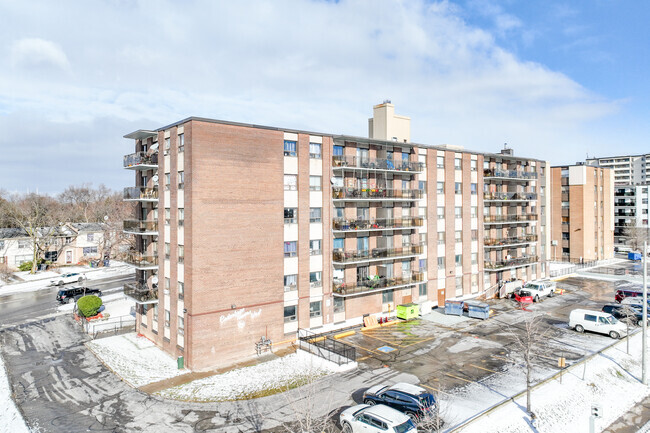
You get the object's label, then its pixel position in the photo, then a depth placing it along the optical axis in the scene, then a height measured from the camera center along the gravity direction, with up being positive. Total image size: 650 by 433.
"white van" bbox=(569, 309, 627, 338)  32.97 -9.16
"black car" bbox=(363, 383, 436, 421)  19.34 -9.02
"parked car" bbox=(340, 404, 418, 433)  17.49 -9.03
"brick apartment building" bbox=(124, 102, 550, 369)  28.09 -1.36
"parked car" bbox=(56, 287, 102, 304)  47.22 -9.00
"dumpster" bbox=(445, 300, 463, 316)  39.19 -9.11
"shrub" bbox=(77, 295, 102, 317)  38.12 -8.26
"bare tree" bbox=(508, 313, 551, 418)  20.83 -9.93
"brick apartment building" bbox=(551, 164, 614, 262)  70.56 -0.48
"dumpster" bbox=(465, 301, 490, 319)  38.34 -9.20
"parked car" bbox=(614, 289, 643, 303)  45.38 -9.34
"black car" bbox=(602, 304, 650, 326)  36.19 -9.31
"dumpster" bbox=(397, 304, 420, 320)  38.06 -9.16
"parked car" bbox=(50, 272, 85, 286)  57.21 -8.88
